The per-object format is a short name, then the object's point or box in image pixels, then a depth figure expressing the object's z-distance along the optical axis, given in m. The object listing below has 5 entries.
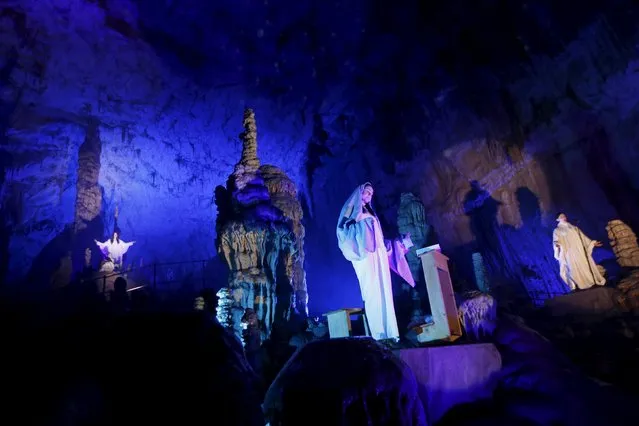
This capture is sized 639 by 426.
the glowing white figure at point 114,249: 16.19
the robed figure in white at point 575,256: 10.27
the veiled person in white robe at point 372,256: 7.05
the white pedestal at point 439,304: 6.25
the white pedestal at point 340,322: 7.11
